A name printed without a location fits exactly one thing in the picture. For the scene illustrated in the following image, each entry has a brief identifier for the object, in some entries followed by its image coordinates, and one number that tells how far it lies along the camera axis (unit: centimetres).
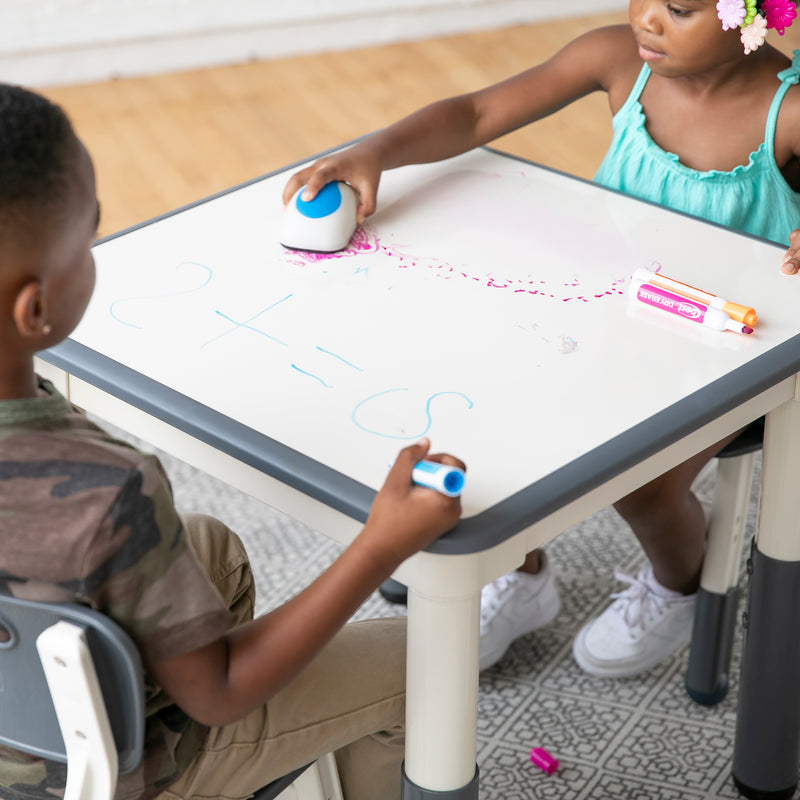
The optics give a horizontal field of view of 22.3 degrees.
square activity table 174
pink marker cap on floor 228
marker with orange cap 192
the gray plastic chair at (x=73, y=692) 159
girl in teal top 220
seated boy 158
